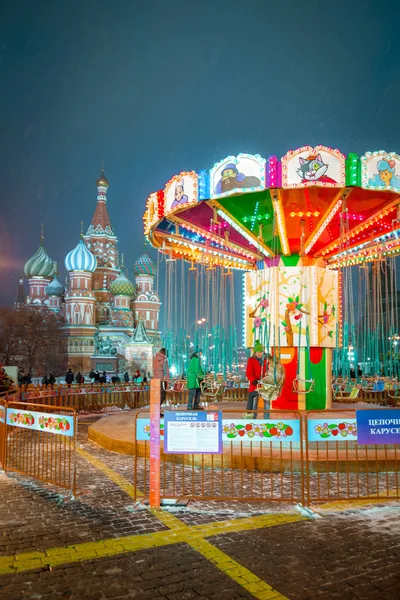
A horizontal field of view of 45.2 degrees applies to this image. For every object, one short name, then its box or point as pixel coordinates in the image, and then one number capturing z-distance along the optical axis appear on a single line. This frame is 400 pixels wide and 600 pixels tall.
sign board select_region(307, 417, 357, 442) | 6.82
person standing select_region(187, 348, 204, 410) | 12.27
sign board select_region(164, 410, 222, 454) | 6.73
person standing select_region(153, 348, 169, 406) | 12.38
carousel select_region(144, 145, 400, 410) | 10.63
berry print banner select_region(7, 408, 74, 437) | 7.47
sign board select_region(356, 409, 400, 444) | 6.83
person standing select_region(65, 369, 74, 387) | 25.86
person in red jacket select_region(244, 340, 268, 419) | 10.80
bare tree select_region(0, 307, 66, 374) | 46.16
